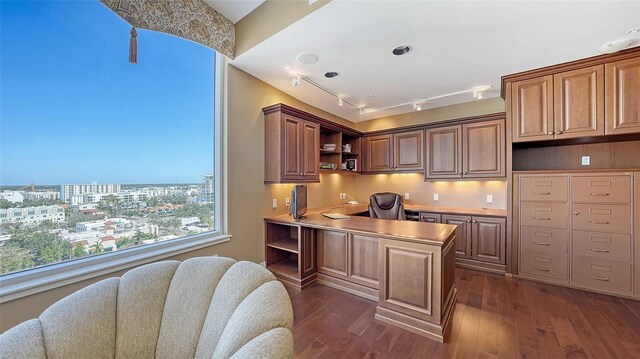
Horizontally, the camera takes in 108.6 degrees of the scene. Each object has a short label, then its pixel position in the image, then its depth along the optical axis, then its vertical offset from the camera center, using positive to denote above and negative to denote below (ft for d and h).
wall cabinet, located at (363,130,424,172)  13.53 +1.67
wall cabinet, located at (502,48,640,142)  7.96 +3.04
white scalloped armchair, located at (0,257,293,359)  2.71 -1.87
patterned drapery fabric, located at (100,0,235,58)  6.05 +4.81
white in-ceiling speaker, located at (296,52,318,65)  8.22 +4.44
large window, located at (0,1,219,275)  4.92 +1.13
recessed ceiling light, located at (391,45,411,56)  7.80 +4.47
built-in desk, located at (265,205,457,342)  6.38 -2.91
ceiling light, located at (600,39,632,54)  7.16 +4.24
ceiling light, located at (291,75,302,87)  9.68 +4.14
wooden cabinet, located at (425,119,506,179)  11.14 +1.44
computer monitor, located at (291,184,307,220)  9.34 -0.98
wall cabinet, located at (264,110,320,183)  10.14 +1.39
